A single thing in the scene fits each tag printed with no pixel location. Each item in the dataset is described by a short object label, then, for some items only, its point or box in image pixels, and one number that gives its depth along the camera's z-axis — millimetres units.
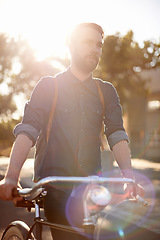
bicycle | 1364
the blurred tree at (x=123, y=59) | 19109
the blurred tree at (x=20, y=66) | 23969
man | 2266
